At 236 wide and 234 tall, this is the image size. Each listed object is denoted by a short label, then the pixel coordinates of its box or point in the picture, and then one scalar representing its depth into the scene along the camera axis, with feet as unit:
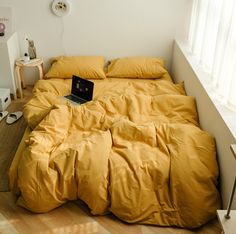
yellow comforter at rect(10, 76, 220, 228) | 5.57
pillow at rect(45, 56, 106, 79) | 10.12
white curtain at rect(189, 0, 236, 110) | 5.99
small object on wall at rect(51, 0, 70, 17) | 10.24
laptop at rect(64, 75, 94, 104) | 8.39
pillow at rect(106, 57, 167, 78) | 10.29
